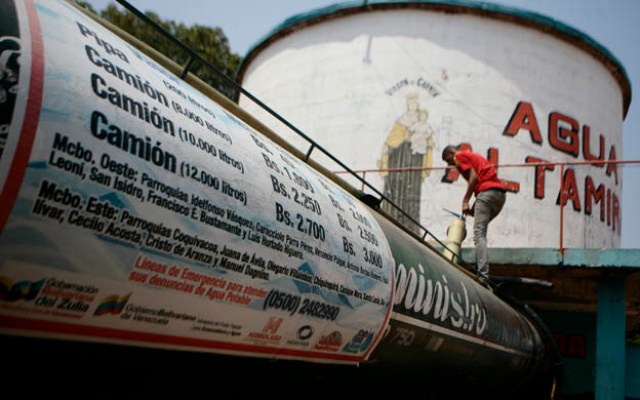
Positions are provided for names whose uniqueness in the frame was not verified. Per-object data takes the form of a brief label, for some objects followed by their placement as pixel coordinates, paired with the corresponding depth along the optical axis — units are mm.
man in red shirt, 7230
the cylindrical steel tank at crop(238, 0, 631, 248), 12531
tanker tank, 1468
